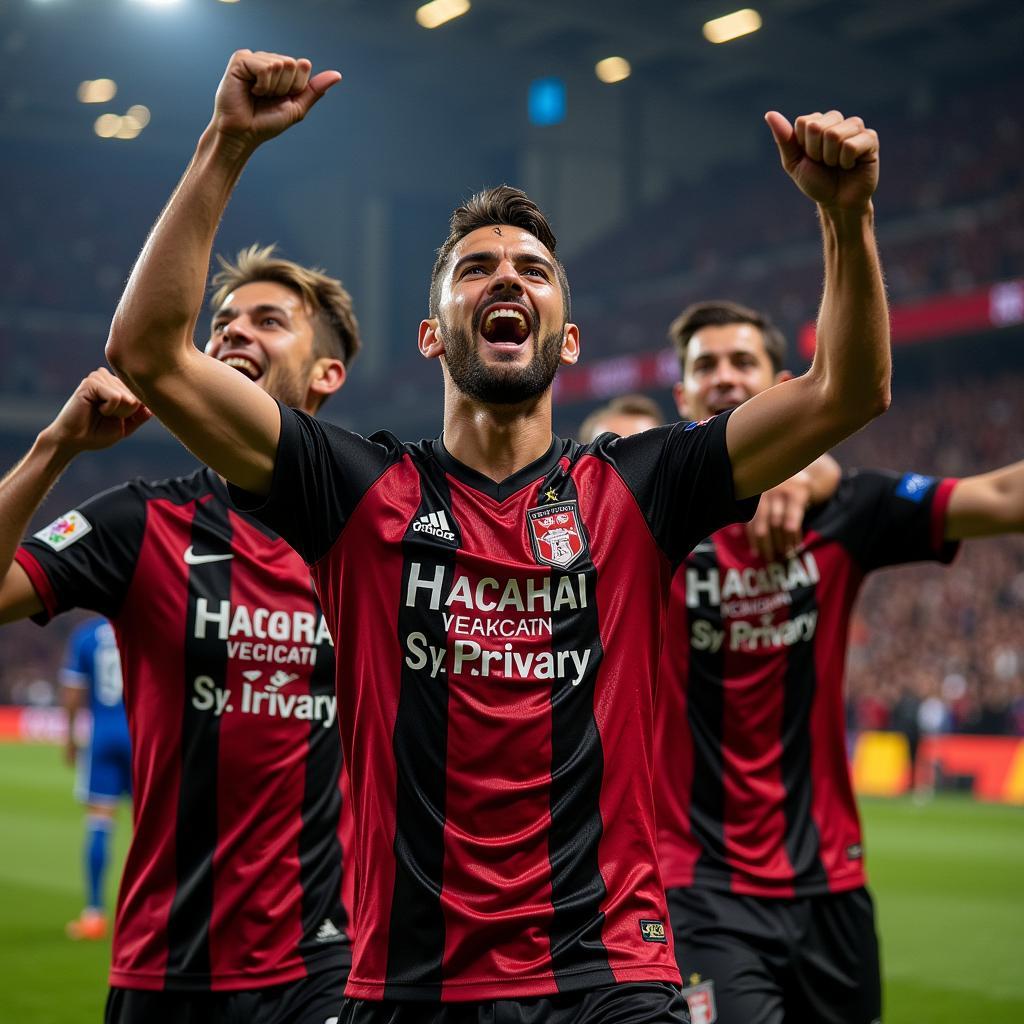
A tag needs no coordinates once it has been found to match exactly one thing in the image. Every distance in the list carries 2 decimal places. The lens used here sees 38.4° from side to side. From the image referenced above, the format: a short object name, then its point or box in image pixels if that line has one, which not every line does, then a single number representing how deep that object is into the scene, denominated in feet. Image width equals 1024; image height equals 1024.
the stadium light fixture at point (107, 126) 126.41
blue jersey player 31.14
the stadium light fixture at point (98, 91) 117.29
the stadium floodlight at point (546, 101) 119.65
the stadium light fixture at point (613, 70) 115.82
